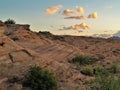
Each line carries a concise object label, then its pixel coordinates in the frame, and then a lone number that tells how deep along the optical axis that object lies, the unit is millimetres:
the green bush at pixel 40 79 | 7595
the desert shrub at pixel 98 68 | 9174
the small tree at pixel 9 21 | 13117
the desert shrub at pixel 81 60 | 10240
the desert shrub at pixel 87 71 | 9163
